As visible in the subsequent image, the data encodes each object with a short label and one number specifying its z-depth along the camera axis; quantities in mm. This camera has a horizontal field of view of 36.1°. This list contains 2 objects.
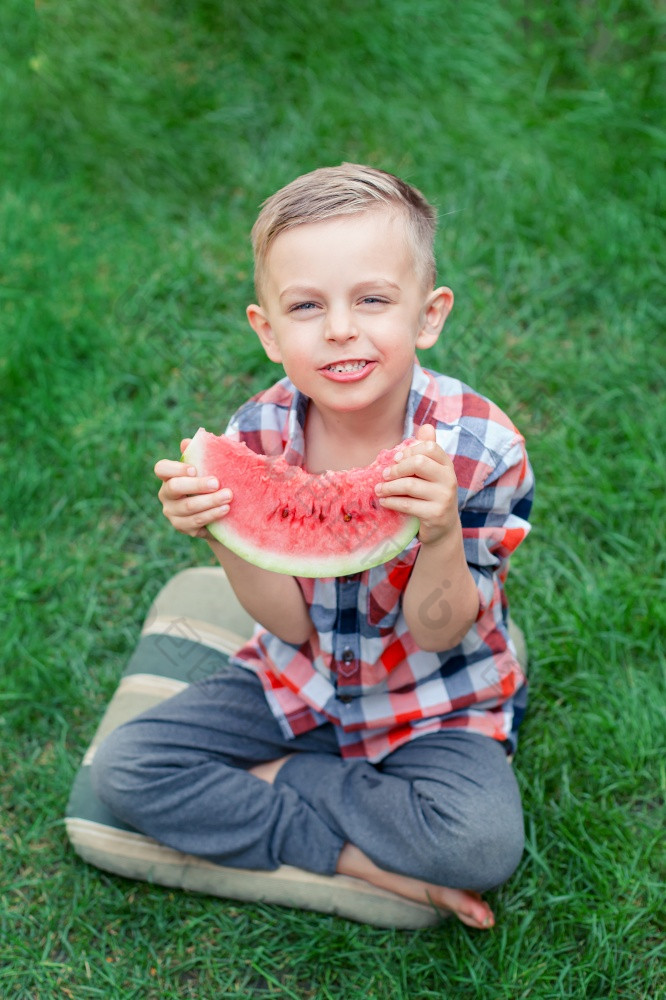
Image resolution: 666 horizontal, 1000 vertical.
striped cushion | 2512
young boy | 2057
